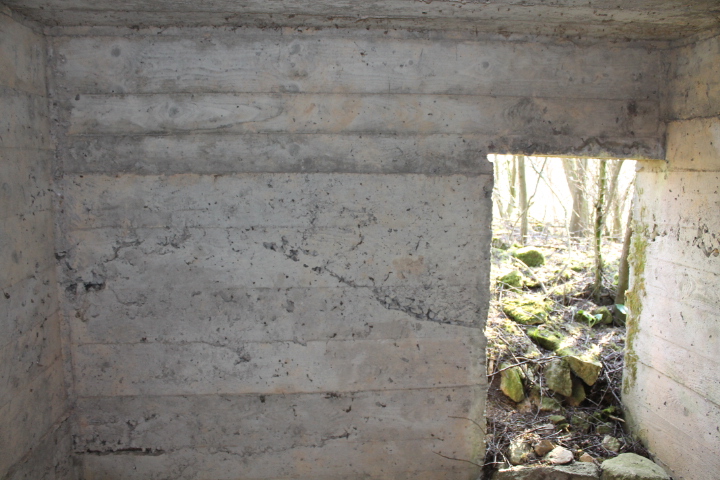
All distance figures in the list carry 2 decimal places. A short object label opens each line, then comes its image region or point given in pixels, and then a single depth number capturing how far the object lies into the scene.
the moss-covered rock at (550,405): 3.35
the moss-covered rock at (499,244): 6.11
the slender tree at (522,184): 7.00
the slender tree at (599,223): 4.52
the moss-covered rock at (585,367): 3.40
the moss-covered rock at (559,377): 3.40
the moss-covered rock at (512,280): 4.81
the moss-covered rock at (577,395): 3.39
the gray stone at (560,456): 2.91
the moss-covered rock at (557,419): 3.26
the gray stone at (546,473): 2.81
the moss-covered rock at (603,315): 4.25
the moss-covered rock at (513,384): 3.43
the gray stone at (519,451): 2.94
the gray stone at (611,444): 3.05
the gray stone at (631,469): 2.72
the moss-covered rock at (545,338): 3.80
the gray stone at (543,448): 2.99
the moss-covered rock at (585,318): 4.22
